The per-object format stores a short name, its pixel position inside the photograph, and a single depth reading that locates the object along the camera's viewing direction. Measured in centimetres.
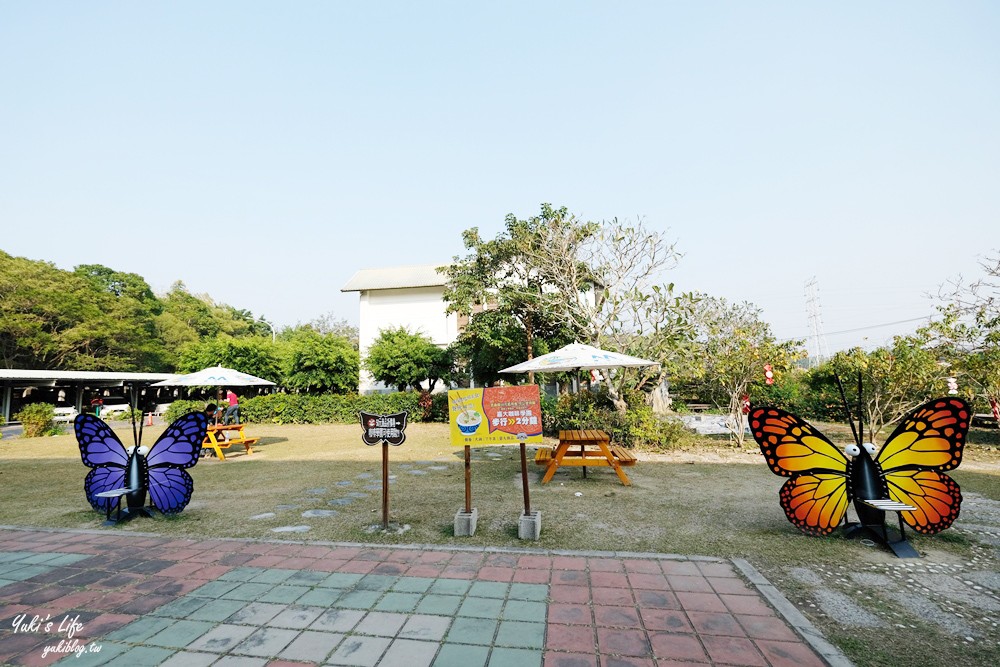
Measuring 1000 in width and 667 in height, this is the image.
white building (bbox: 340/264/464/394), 2802
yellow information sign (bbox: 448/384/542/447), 467
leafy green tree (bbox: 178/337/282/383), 2033
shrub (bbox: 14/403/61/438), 1495
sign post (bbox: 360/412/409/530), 487
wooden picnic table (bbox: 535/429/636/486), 659
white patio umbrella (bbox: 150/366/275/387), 1119
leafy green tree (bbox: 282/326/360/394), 1977
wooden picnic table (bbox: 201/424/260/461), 1000
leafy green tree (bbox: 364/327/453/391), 1923
